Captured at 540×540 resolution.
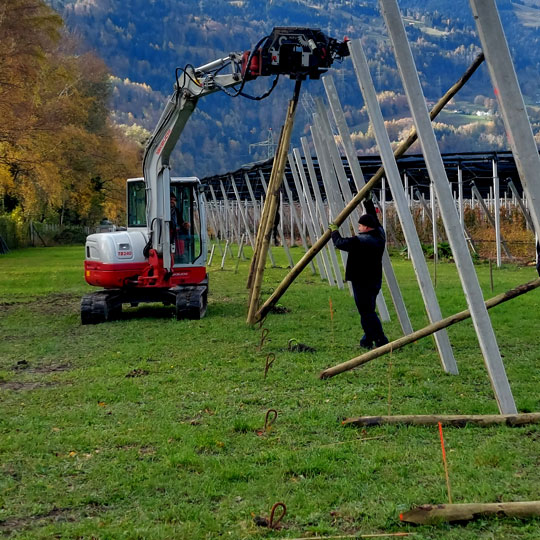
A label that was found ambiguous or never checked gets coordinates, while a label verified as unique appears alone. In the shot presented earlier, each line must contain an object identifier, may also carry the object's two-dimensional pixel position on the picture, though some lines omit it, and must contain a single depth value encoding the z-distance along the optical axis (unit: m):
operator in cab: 15.90
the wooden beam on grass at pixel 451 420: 6.63
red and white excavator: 14.82
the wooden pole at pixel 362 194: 8.32
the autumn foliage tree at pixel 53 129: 28.75
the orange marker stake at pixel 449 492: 4.79
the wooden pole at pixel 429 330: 7.31
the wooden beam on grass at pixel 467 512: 4.68
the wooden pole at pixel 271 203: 13.05
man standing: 10.68
